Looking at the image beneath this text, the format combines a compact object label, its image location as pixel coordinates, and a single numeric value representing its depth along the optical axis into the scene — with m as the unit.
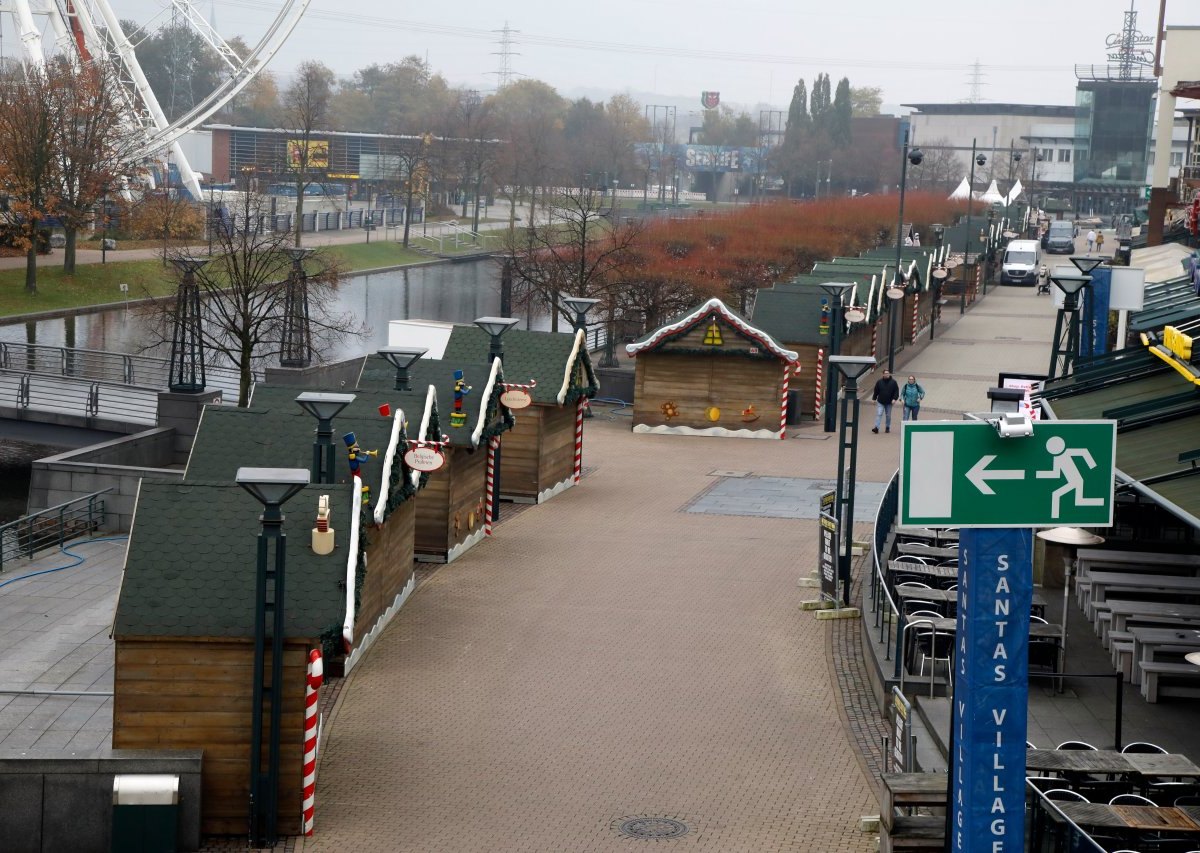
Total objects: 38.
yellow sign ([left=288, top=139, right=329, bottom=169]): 106.44
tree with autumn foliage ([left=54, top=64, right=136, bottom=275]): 62.81
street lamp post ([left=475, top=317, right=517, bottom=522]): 26.88
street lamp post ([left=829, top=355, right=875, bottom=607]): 21.66
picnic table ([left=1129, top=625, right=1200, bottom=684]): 16.94
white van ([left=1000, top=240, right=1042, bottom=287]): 83.06
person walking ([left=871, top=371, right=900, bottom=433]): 37.56
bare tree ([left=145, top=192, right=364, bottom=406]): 36.38
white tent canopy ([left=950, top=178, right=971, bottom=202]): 116.25
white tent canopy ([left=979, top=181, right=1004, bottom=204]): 109.94
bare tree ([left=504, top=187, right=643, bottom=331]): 51.12
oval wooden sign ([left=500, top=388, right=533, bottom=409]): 26.86
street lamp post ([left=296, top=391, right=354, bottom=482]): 18.02
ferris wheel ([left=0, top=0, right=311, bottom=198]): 82.62
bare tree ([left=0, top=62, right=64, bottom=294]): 60.72
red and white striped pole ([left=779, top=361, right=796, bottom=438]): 37.94
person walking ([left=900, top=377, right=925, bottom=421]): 37.19
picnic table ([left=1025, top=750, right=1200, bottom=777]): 12.77
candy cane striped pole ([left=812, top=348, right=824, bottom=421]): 40.80
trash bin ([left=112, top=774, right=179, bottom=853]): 13.97
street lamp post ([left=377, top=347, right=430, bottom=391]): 23.77
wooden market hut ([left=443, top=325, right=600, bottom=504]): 29.77
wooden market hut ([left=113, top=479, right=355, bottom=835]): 14.37
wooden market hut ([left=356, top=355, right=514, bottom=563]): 24.81
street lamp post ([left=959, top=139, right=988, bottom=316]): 68.38
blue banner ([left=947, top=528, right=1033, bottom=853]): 9.83
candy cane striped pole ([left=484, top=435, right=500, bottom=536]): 27.00
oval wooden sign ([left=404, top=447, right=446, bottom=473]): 21.22
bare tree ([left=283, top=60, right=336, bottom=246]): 88.75
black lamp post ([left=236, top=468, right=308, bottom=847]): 13.84
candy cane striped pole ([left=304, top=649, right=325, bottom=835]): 14.51
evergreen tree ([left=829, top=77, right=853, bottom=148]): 176.62
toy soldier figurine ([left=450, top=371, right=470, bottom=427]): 25.05
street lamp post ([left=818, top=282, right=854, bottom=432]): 37.72
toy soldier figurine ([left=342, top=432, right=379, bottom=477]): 18.95
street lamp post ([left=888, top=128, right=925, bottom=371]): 44.84
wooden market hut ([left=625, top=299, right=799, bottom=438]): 37.56
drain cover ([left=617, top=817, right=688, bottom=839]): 14.73
